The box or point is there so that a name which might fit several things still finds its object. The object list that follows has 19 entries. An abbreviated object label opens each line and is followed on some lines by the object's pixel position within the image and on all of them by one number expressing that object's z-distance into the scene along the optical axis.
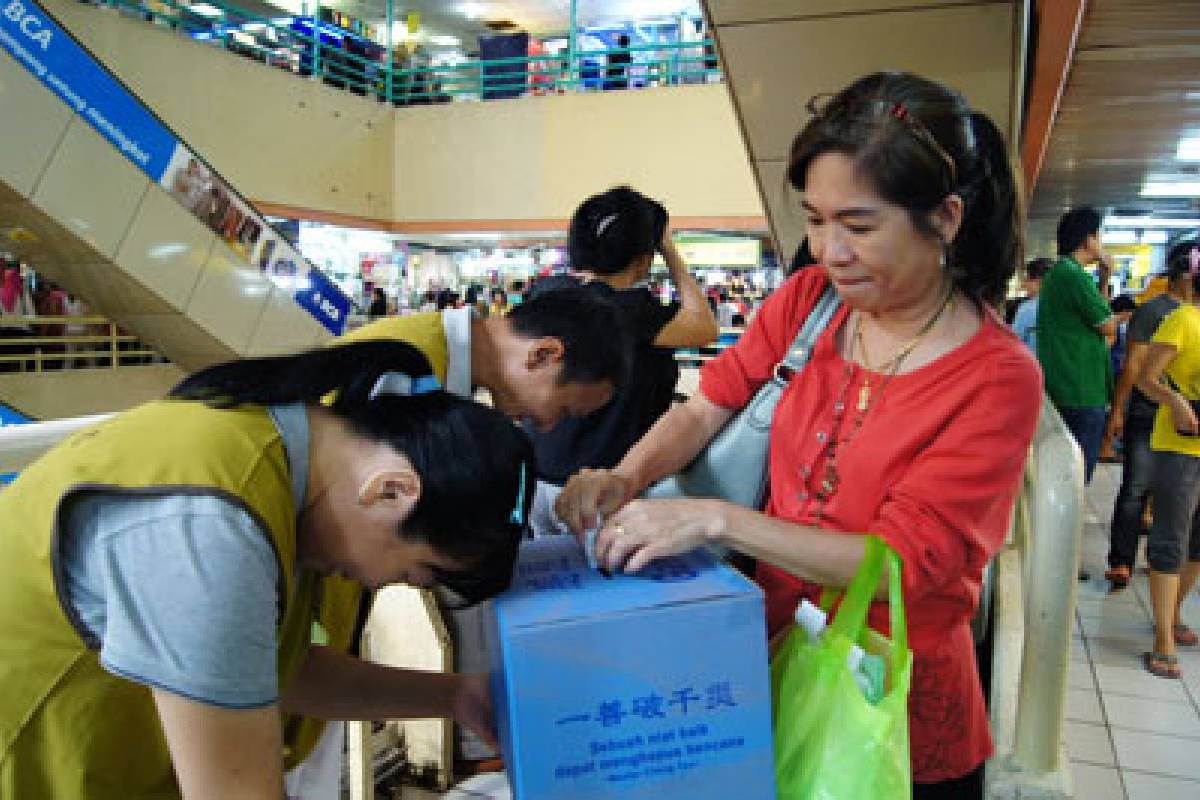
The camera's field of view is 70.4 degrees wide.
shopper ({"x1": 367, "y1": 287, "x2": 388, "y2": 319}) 10.84
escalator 5.95
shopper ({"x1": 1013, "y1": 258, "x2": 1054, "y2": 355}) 5.08
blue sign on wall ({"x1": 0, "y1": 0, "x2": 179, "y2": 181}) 5.83
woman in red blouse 0.96
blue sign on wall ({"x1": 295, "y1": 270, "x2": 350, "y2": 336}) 8.66
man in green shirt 4.32
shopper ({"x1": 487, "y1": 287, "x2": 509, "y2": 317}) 11.93
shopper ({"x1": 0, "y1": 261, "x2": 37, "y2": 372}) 7.78
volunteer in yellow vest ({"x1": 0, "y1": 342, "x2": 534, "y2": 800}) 0.73
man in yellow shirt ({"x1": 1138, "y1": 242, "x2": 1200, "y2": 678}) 3.59
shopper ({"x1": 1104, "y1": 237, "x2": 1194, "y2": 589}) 3.74
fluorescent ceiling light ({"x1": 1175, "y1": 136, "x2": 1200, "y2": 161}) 5.08
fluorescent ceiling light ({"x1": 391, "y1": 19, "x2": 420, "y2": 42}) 16.25
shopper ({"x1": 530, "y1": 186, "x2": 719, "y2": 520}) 2.06
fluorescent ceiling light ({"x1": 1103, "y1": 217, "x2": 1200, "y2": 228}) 11.80
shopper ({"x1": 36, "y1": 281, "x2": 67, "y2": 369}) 8.33
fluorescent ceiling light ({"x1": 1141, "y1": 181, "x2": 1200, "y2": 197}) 7.54
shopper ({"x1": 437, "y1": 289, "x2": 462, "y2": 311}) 11.94
